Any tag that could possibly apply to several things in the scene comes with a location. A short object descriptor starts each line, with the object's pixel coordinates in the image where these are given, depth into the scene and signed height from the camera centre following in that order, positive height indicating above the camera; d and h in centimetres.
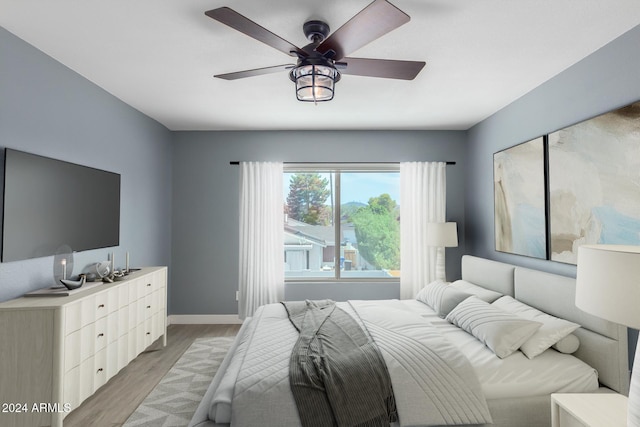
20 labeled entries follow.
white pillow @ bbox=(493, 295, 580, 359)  235 -71
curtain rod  499 +84
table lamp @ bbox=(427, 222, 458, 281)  439 -12
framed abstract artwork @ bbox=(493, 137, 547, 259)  324 +25
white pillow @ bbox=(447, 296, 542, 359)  237 -70
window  512 +11
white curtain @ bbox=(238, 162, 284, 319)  488 -15
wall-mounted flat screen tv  241 +14
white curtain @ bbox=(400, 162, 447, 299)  489 +12
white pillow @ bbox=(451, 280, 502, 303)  328 -63
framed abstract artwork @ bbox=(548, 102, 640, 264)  231 +29
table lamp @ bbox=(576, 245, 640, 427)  129 -24
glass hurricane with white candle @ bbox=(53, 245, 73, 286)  275 -29
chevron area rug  259 -135
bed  199 -89
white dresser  226 -84
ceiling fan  171 +96
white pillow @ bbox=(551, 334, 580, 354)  239 -77
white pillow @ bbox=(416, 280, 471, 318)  324 -66
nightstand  157 -83
